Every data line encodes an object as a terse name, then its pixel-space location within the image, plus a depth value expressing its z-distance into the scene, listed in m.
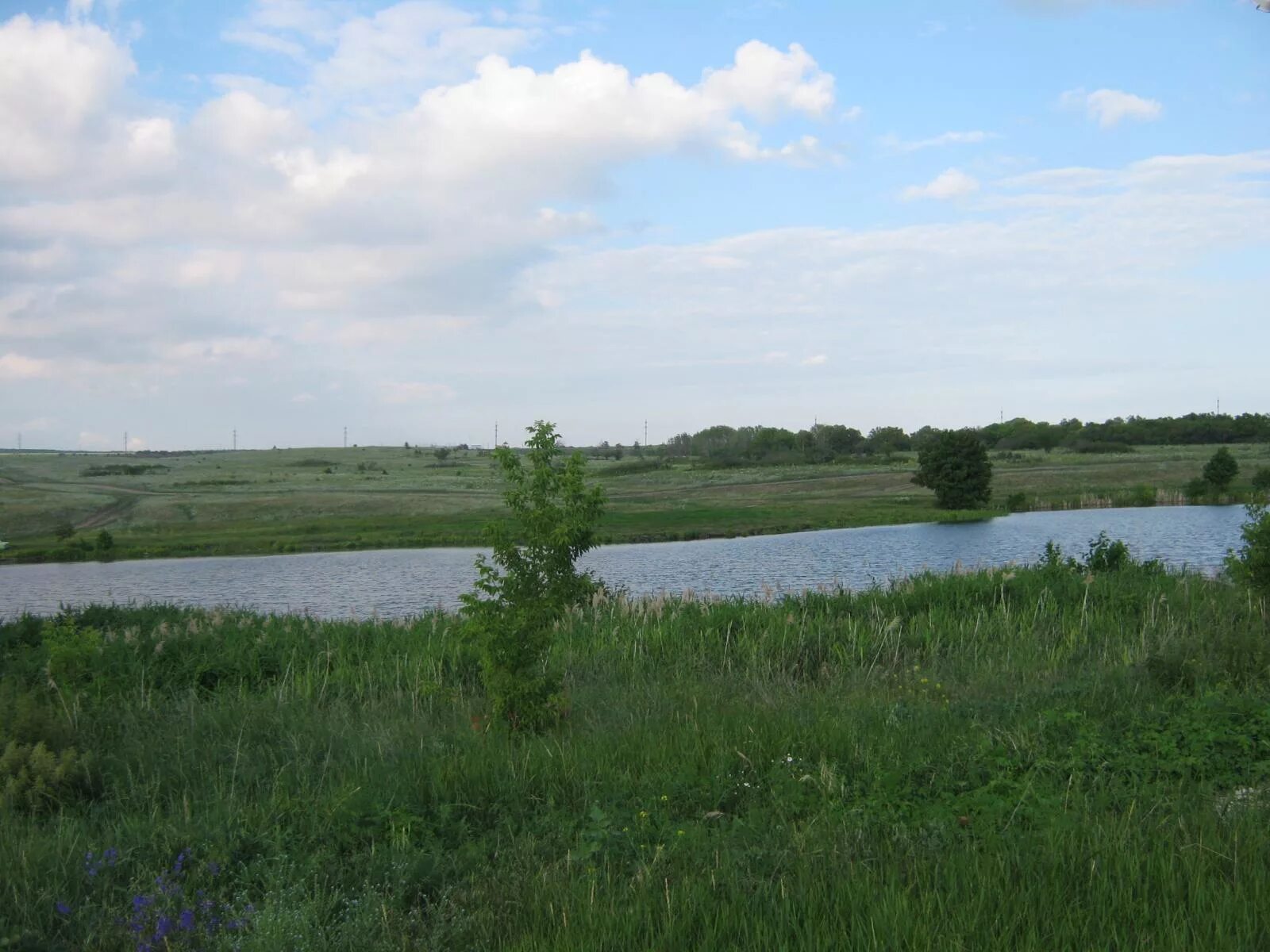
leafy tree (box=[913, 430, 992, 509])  55.38
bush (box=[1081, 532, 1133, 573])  17.59
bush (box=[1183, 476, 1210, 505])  52.09
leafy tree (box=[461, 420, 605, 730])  7.76
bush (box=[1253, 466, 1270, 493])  42.48
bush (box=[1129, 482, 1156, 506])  53.41
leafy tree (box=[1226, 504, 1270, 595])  11.77
